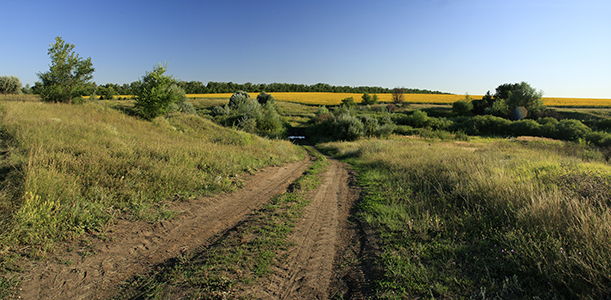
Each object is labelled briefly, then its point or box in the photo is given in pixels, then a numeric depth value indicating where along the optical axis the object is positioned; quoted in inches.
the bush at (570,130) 1279.5
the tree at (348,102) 2510.1
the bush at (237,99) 1936.5
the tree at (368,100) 3026.8
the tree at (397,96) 3160.4
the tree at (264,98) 2222.9
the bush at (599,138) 1026.7
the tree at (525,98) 2049.7
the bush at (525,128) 1508.4
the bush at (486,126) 1675.7
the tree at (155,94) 888.9
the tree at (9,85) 1228.7
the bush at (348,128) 1322.6
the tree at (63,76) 838.5
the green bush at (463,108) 2193.7
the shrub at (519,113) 1926.7
